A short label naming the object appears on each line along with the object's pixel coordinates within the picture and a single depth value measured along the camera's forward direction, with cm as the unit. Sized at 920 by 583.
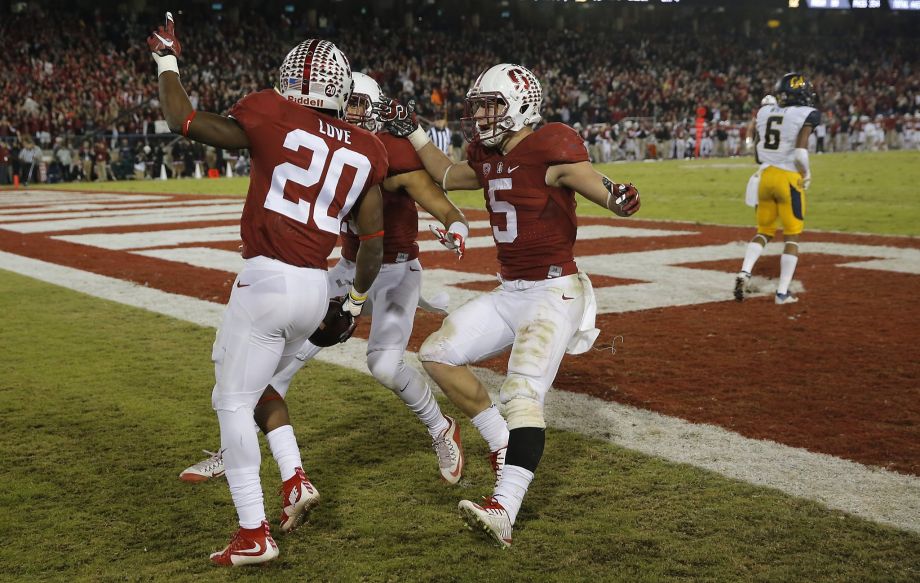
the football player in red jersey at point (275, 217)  678
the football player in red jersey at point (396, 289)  843
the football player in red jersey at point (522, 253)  779
